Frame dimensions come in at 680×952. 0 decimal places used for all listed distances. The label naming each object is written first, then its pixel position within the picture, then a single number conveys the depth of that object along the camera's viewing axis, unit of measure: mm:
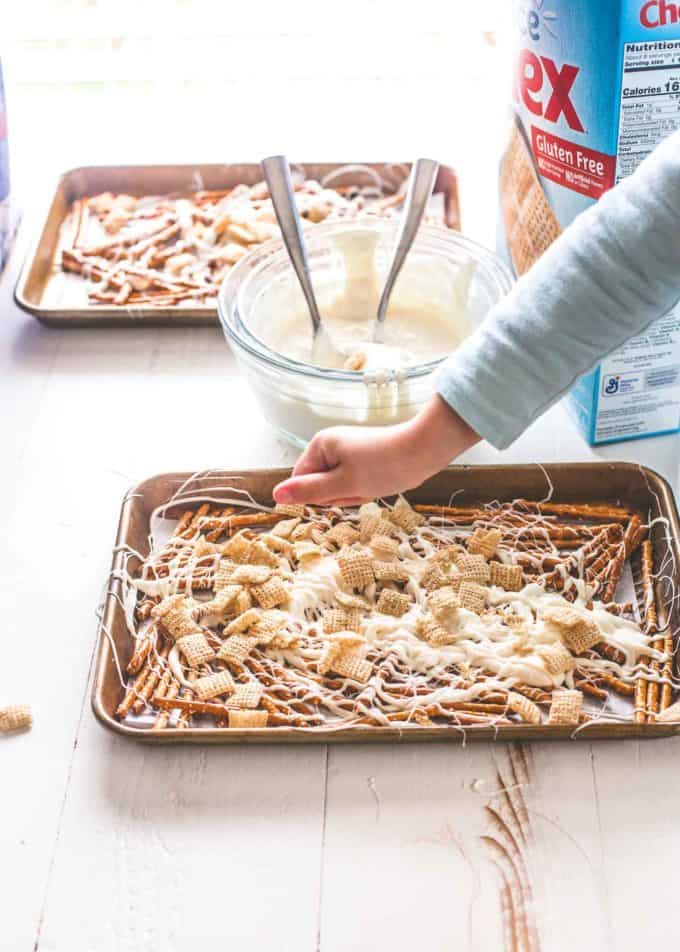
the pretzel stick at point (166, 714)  708
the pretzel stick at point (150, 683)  723
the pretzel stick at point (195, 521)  857
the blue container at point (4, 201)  1210
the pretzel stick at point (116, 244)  1203
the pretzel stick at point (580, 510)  855
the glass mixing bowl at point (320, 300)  879
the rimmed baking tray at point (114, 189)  1103
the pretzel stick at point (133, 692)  719
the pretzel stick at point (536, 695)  715
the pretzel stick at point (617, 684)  723
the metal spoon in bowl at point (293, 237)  934
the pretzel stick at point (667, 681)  714
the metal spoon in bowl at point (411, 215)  953
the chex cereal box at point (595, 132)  759
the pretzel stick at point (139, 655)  749
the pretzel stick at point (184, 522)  862
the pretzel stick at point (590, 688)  721
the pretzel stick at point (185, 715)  709
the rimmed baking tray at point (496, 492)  767
